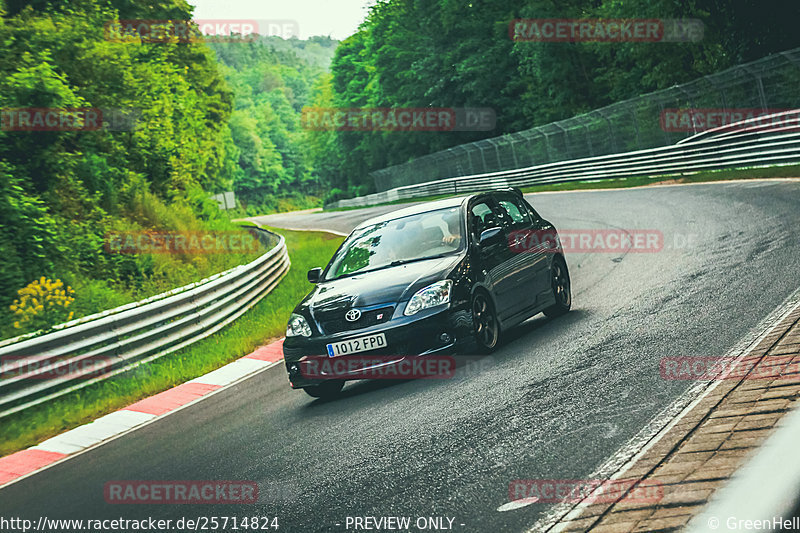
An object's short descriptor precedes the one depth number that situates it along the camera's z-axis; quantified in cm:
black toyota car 1517
